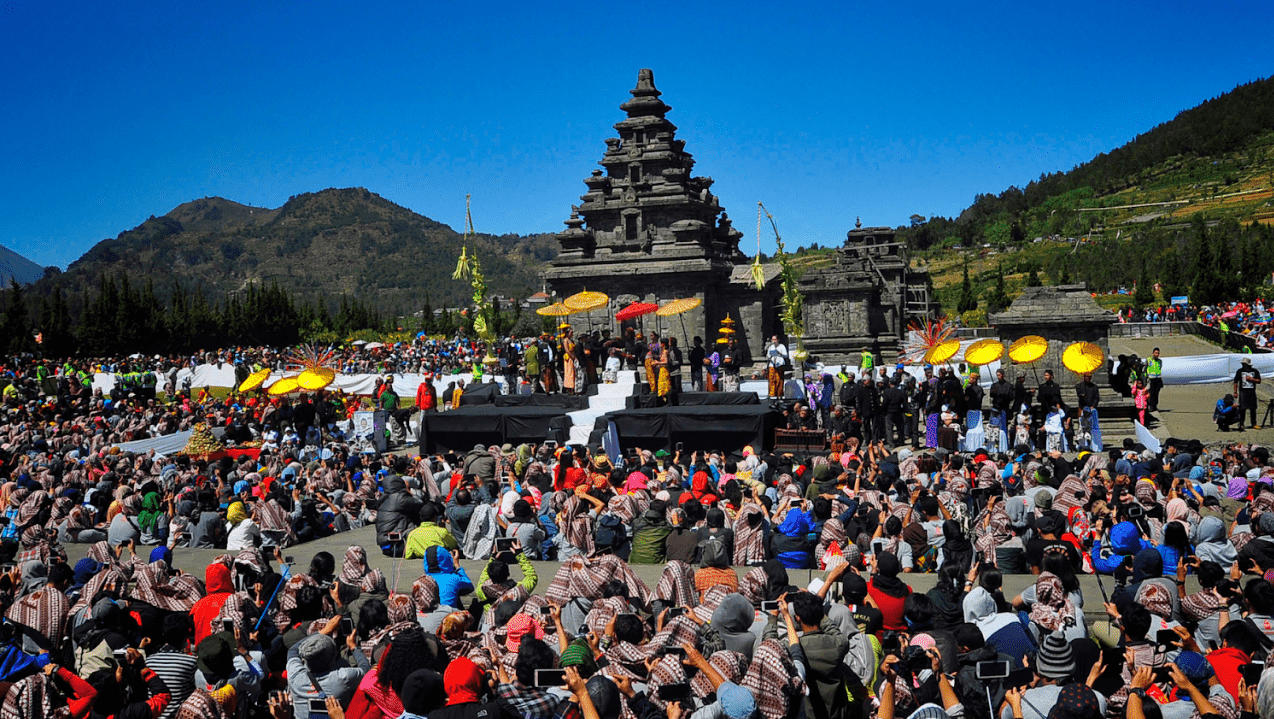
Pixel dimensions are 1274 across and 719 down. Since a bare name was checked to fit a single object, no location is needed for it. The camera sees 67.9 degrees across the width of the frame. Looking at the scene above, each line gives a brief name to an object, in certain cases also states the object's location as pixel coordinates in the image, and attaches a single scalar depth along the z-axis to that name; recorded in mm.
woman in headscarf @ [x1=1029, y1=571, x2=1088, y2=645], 7336
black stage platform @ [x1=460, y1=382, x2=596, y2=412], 24328
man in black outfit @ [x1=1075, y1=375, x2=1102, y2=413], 19266
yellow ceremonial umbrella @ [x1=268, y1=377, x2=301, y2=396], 25734
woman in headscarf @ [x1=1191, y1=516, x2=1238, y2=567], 9383
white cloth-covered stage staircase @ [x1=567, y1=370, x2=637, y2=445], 22922
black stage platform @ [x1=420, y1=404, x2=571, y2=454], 23344
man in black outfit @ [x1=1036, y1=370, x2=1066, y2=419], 19188
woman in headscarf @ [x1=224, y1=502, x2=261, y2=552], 12461
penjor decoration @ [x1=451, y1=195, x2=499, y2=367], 27578
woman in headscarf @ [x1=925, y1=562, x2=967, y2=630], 8000
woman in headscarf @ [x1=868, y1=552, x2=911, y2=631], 7953
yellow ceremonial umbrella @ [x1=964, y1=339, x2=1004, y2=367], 20266
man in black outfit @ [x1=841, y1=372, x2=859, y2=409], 21078
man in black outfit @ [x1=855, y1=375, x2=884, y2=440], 20844
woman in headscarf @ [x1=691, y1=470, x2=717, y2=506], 13383
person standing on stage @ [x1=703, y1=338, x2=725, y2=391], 25969
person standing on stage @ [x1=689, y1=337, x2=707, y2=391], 25938
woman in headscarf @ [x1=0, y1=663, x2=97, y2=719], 6270
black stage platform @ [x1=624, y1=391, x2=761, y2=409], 22802
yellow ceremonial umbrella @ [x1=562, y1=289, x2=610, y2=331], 28594
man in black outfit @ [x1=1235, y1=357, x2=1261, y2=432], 20250
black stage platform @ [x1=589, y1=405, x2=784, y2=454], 21453
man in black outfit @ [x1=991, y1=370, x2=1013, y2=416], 19766
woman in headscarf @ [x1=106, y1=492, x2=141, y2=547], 12703
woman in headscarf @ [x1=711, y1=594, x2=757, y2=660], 6934
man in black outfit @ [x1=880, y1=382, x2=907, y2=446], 20625
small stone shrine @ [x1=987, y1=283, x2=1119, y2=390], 20922
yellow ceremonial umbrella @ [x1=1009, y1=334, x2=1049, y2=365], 20109
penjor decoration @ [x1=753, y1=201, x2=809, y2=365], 27812
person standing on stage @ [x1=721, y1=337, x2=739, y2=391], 26045
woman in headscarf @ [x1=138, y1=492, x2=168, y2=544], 14031
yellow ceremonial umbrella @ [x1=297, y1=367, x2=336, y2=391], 24531
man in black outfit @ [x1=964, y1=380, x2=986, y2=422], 19953
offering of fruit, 23891
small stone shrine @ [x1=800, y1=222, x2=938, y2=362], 39469
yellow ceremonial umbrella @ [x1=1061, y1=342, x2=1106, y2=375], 19797
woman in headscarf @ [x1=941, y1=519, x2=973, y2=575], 9367
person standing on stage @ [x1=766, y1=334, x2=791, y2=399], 23844
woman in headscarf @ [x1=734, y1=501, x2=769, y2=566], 10945
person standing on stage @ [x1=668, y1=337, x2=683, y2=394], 23727
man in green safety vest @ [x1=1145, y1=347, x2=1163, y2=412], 22312
